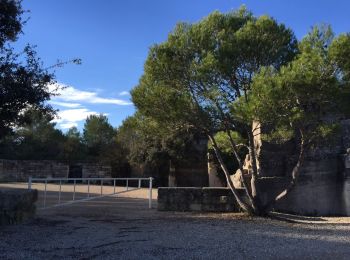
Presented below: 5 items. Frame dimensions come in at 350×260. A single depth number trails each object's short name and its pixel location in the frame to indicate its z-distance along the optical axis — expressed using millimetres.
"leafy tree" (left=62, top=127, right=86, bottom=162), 39125
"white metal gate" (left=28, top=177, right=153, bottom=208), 13873
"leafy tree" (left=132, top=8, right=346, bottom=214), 11680
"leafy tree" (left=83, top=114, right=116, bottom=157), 47912
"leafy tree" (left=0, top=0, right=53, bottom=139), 8844
